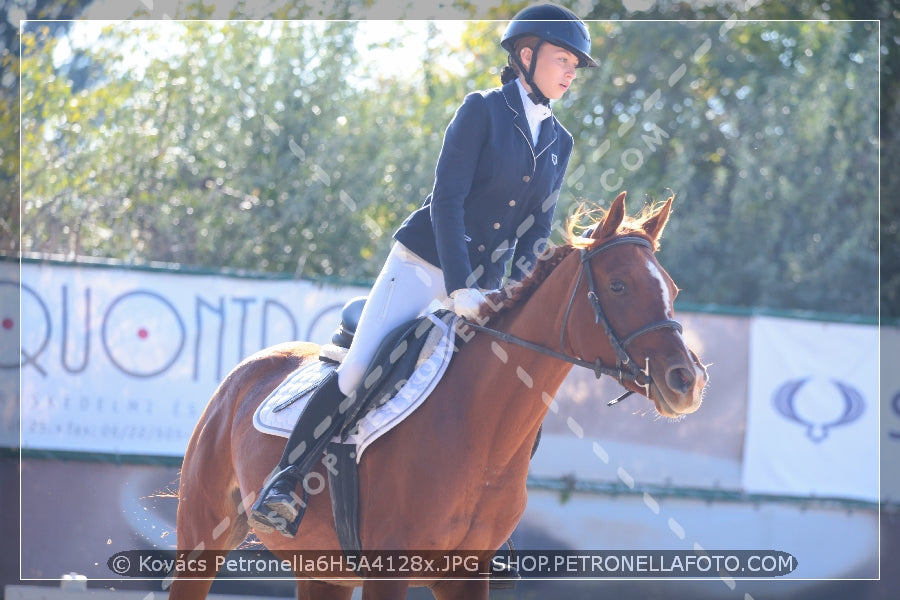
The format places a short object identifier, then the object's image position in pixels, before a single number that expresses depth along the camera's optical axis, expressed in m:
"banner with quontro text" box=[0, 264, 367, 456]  17.70
